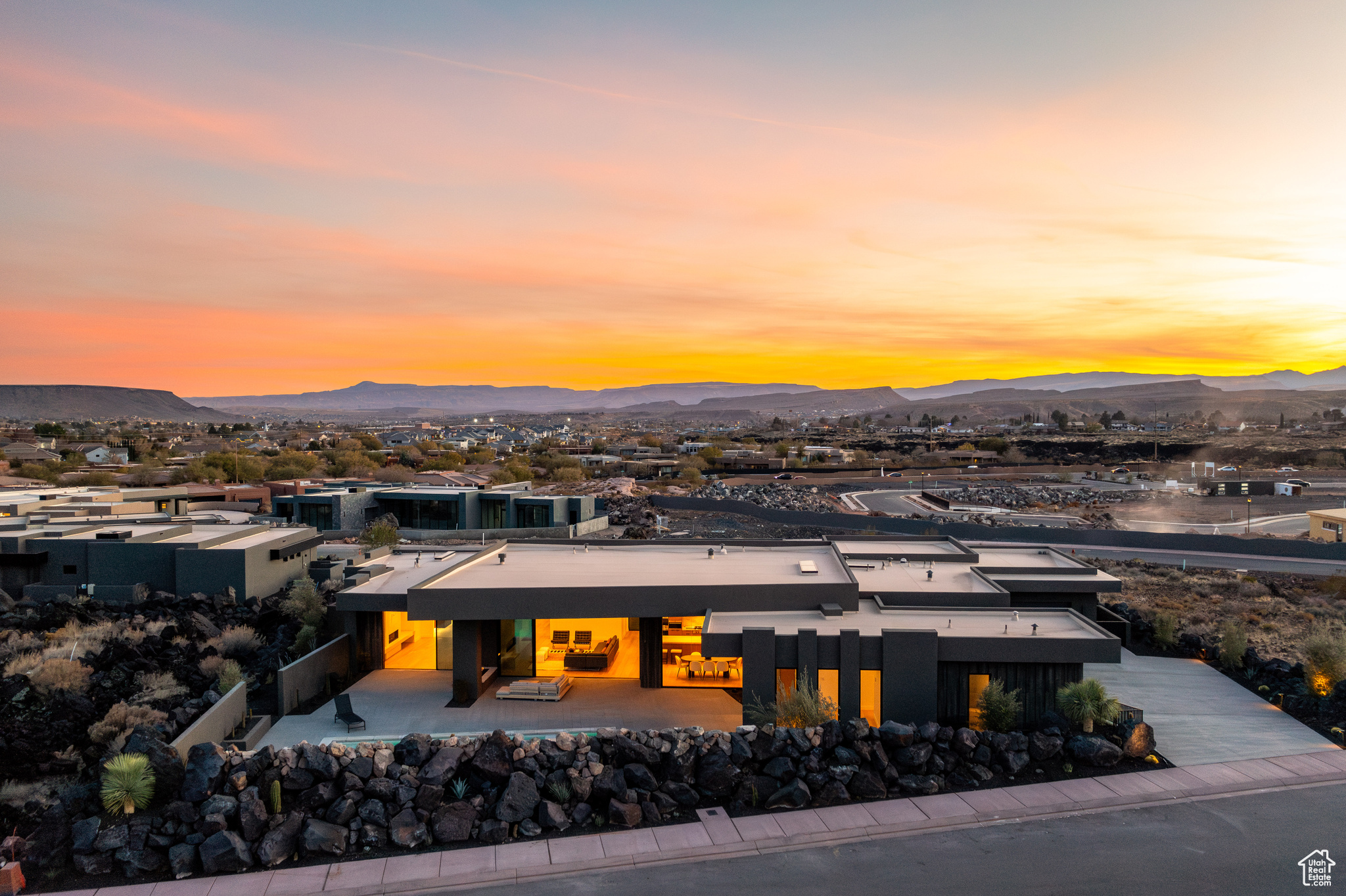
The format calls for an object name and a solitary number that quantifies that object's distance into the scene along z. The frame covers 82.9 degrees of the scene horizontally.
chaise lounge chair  14.09
